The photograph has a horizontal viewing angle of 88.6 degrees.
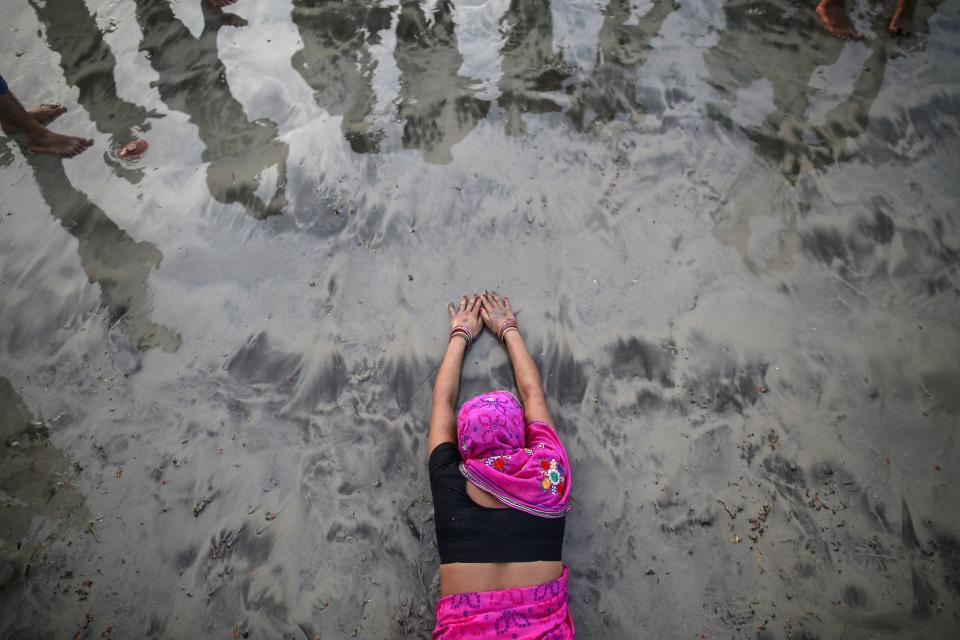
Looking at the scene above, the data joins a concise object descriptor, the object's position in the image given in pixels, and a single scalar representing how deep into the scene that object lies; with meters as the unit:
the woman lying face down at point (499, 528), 1.68
